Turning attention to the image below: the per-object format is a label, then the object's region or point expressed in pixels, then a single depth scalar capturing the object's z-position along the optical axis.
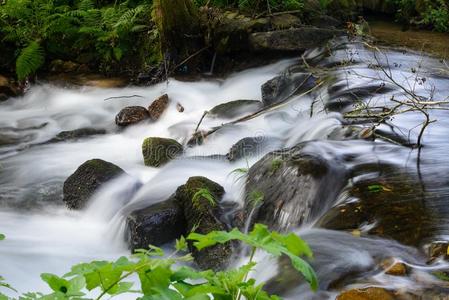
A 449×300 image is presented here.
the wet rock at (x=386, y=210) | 3.37
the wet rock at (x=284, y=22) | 9.05
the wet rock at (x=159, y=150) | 6.25
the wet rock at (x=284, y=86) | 7.34
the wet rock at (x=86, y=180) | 5.57
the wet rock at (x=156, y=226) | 4.54
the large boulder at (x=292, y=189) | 4.03
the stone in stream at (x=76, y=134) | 7.70
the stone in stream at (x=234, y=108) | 7.28
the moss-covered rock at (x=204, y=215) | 4.06
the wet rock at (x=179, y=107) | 8.05
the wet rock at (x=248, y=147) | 5.95
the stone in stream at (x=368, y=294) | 2.48
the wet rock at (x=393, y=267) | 2.80
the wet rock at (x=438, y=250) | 2.98
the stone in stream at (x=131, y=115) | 7.87
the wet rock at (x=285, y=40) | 8.68
